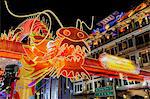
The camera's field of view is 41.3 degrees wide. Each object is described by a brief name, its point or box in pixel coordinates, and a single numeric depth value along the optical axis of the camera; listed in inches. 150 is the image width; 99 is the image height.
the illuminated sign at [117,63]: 271.4
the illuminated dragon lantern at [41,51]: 187.8
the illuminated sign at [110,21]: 798.9
